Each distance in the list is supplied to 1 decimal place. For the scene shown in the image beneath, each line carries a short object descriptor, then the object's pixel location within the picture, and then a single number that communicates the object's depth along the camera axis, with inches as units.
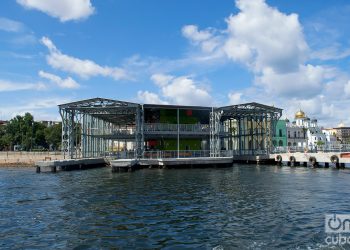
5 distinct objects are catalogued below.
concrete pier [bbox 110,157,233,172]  2111.1
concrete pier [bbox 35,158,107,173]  2026.3
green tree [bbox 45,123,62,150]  5049.2
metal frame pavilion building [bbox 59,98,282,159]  2242.9
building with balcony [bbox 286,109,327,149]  4817.9
